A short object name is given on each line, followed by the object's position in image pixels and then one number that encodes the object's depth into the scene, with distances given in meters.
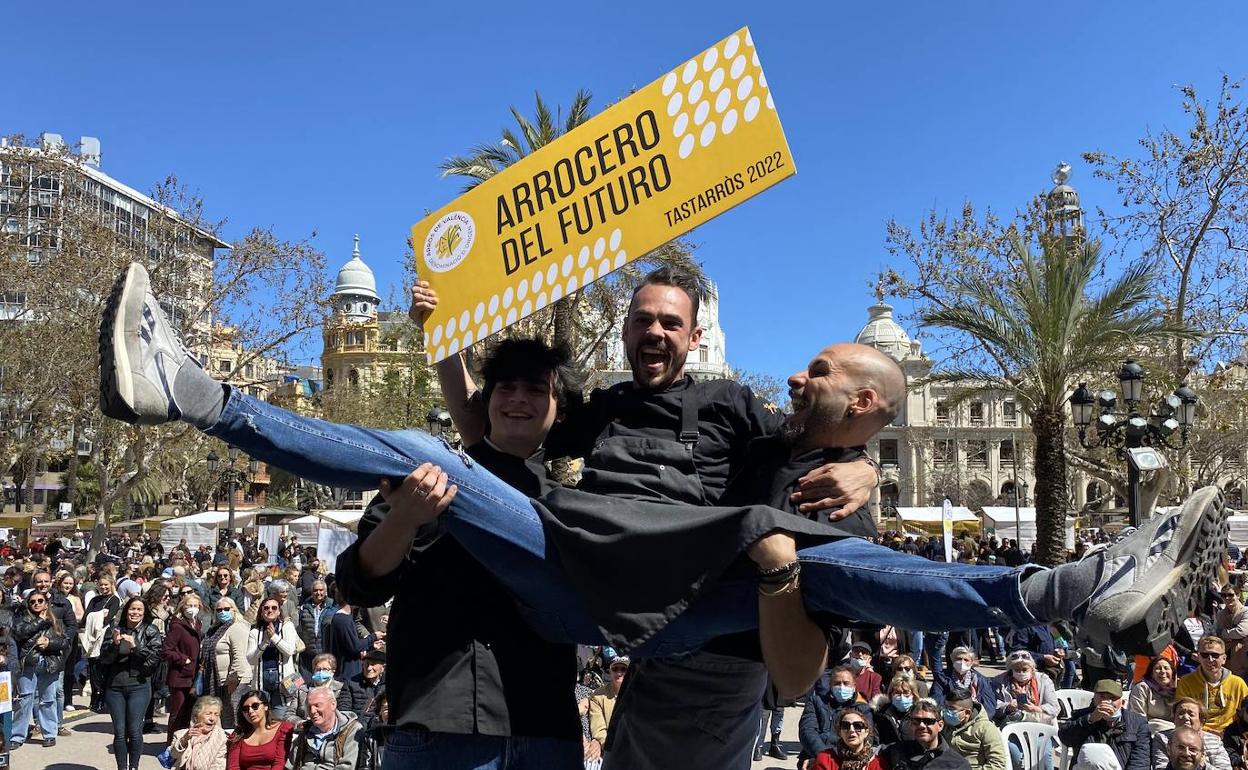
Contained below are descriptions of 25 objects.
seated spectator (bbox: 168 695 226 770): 7.60
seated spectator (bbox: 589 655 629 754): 8.09
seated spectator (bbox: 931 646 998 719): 8.80
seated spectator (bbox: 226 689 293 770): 7.39
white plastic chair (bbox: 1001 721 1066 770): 8.38
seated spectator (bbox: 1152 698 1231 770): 7.11
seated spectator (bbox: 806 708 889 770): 7.06
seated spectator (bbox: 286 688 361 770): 7.35
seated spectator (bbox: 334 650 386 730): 8.79
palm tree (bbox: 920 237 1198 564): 14.20
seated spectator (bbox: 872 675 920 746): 7.93
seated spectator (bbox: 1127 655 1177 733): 8.91
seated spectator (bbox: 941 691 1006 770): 7.52
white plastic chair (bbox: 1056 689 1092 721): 9.79
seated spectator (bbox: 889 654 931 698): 8.31
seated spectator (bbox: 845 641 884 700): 9.45
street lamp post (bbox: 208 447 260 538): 29.12
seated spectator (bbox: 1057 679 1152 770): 7.47
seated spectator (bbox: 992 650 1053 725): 8.77
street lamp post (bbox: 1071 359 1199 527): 12.44
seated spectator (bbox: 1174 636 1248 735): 8.34
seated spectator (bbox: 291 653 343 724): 8.93
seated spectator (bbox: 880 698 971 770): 6.80
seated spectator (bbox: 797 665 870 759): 8.48
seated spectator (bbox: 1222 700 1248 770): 7.49
